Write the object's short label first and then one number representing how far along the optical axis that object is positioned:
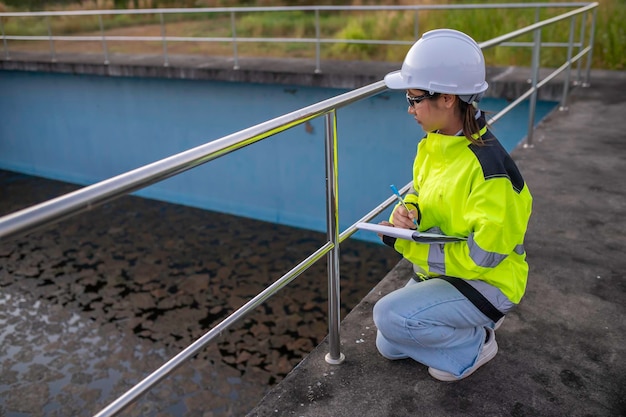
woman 1.71
